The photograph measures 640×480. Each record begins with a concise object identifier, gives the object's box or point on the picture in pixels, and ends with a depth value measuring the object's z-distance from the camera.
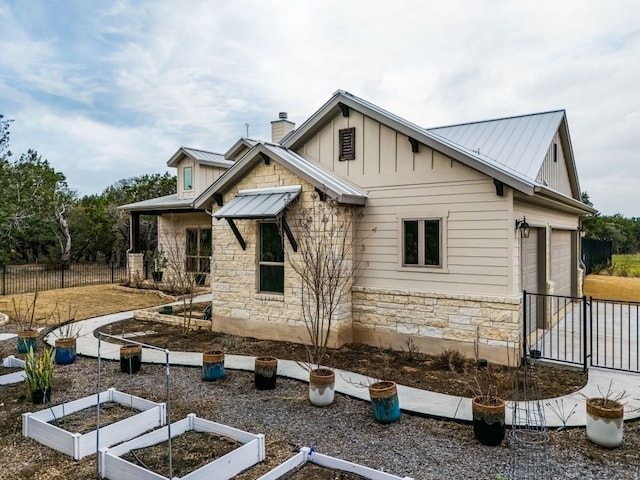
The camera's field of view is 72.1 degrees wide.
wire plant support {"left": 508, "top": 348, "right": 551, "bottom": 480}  4.24
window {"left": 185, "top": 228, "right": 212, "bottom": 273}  18.27
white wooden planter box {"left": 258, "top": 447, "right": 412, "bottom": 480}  4.07
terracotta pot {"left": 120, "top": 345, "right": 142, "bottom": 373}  7.70
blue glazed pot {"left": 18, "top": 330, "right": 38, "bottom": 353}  8.95
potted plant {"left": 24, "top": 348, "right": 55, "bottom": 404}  6.21
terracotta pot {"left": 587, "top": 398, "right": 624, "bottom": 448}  4.75
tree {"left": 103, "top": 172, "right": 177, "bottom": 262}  29.97
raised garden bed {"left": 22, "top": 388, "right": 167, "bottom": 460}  4.77
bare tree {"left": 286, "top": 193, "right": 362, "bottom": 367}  8.79
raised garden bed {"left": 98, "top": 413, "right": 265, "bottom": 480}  4.08
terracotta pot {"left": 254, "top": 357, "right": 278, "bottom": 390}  6.83
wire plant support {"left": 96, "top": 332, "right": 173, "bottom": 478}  4.35
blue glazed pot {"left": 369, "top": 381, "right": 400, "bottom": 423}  5.54
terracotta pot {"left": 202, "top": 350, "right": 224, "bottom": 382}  7.24
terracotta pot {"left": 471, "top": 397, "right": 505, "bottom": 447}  4.86
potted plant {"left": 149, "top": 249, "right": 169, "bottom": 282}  19.48
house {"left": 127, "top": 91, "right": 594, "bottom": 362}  7.99
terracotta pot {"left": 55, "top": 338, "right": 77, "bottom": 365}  8.31
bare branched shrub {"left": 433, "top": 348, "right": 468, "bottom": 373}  7.84
